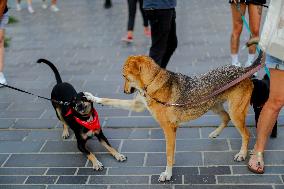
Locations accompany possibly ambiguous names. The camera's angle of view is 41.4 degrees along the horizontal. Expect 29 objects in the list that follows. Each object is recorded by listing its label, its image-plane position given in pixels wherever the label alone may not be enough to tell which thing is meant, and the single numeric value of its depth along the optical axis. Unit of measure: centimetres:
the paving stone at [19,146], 455
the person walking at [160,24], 530
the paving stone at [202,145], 428
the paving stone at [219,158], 400
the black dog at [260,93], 396
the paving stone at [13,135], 484
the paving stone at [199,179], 372
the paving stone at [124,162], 412
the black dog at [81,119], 394
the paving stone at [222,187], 359
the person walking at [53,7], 1264
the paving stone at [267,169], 380
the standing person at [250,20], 558
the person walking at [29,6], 1270
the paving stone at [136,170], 394
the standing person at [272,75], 329
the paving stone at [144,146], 436
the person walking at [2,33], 634
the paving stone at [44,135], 478
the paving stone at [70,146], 448
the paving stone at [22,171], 410
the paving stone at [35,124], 508
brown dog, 355
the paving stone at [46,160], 422
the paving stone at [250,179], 366
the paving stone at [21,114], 541
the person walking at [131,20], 843
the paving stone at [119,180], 380
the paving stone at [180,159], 405
